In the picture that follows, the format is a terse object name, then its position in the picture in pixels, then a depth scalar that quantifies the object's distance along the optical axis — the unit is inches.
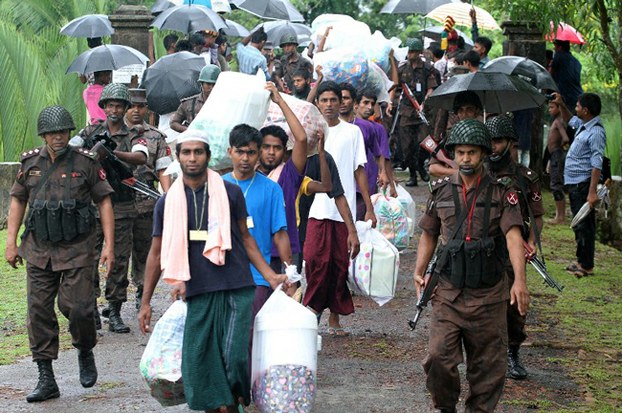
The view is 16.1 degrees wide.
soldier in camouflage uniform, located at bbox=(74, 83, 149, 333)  686.0
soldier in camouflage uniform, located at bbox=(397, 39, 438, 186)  1262.9
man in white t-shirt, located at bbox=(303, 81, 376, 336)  674.4
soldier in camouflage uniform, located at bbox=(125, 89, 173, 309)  712.9
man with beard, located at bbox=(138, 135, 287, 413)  450.9
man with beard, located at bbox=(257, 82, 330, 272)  553.8
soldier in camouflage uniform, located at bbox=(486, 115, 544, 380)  544.2
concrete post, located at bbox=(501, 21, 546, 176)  1277.2
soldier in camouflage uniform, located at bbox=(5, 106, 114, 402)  551.4
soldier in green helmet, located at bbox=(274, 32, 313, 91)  1199.1
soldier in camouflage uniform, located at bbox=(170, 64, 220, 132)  773.0
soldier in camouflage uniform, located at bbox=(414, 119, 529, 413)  476.2
